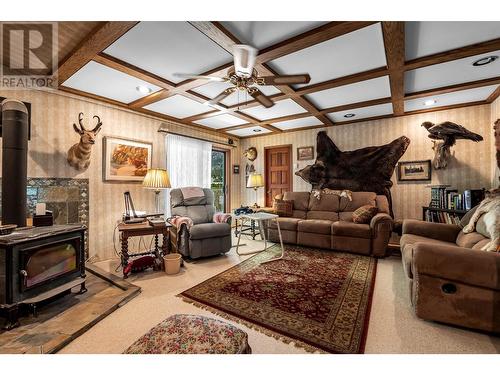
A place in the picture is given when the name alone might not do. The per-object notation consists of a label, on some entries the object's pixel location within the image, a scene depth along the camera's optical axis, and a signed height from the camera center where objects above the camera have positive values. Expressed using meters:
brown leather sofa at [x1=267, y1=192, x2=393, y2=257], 3.31 -0.61
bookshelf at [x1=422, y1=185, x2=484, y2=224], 2.90 -0.22
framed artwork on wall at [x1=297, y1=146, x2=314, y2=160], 4.96 +0.84
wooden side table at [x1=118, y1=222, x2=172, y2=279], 2.69 -0.56
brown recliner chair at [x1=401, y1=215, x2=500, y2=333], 1.54 -0.73
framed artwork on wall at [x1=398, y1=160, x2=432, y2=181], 3.87 +0.33
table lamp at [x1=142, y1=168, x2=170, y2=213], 3.11 +0.13
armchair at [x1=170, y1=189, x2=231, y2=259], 3.16 -0.59
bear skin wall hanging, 4.07 +0.44
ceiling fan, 1.76 +1.06
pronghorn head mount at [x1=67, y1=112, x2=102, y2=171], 2.81 +0.54
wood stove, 1.66 -0.67
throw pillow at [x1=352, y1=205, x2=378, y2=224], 3.53 -0.42
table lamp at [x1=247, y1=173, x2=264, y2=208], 4.95 +0.17
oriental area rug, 1.60 -1.07
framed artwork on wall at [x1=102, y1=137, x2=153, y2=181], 3.35 +0.49
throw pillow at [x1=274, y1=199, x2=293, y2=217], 4.46 -0.40
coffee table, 3.25 -0.44
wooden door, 5.36 +0.46
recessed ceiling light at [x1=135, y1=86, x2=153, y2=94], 2.87 +1.35
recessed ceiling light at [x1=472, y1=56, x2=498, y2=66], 2.23 +1.35
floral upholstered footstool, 0.99 -0.72
